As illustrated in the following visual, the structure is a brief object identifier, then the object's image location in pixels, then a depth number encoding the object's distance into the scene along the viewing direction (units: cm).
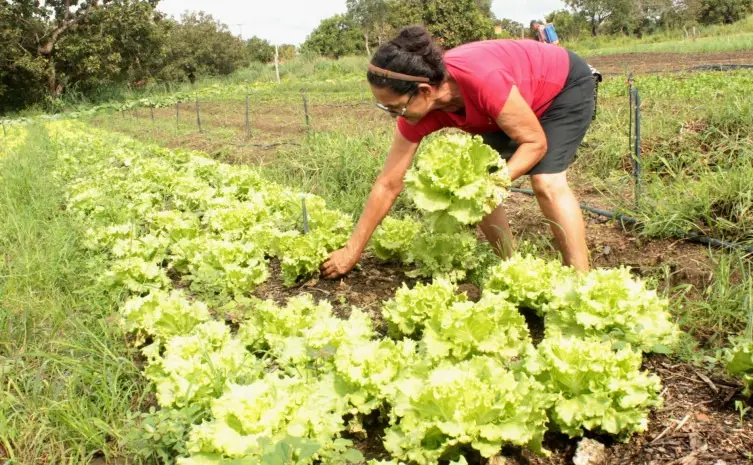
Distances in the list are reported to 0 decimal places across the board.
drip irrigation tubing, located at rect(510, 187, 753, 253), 348
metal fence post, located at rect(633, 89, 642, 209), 430
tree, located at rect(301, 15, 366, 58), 7044
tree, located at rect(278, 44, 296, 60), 7434
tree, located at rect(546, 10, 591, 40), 6044
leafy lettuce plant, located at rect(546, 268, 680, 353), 237
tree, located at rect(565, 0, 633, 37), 6319
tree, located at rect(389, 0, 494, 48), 3447
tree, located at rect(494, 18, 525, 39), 6638
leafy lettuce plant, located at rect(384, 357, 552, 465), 188
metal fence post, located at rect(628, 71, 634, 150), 491
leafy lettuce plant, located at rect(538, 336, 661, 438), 199
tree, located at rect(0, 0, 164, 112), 2652
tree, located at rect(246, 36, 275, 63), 6638
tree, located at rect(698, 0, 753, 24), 5038
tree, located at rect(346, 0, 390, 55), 6519
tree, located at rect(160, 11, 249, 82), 3922
